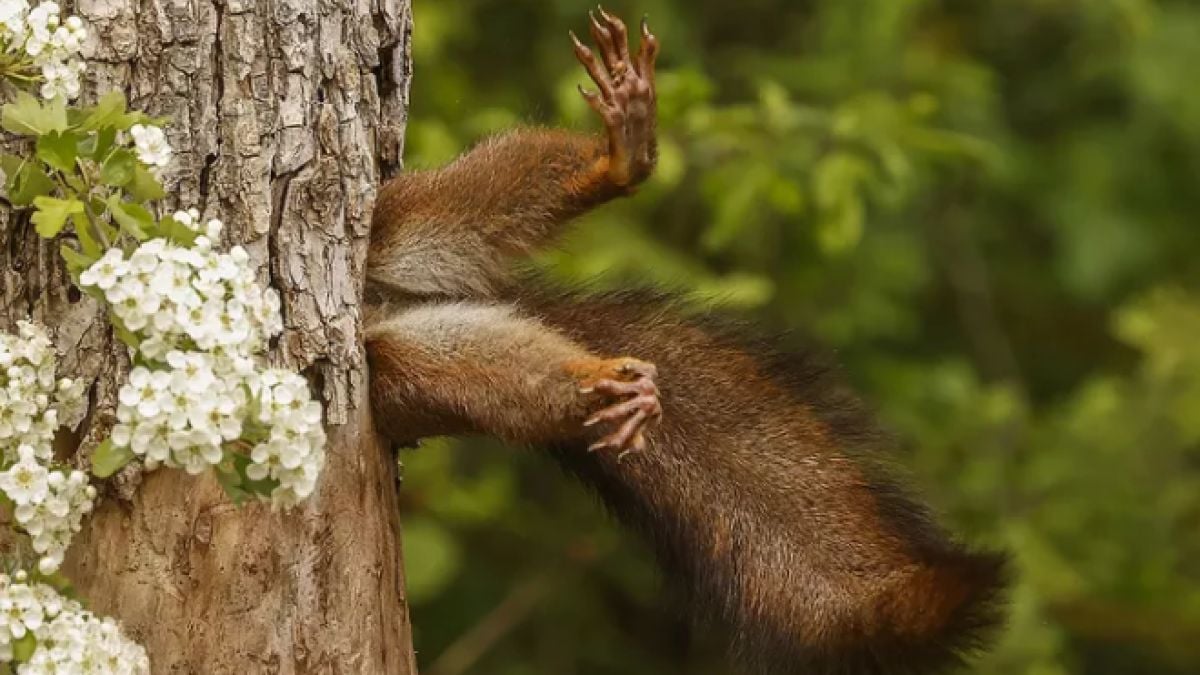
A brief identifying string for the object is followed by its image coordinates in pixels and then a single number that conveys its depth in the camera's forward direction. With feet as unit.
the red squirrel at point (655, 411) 20.27
